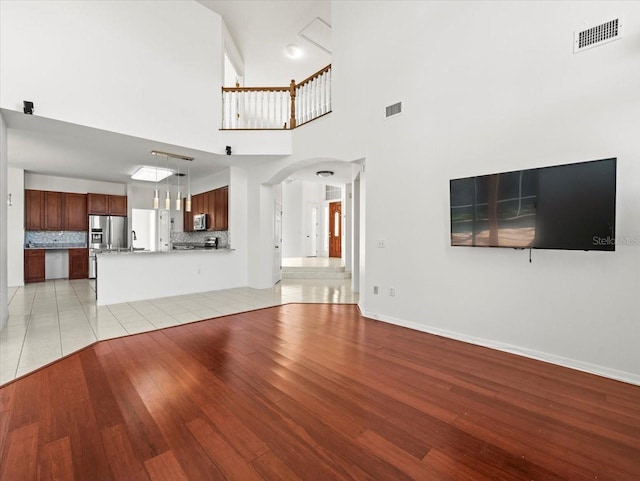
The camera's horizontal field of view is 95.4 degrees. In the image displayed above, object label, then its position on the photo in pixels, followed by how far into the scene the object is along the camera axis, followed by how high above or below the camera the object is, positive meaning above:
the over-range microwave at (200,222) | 7.86 +0.40
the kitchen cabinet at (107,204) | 8.49 +0.95
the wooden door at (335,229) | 12.48 +0.33
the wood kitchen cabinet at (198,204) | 8.10 +0.92
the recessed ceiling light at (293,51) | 6.86 +4.47
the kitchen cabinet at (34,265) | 7.45 -0.77
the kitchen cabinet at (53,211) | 7.89 +0.68
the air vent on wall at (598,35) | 2.52 +1.81
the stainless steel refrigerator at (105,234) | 8.43 +0.05
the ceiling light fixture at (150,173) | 7.19 +1.65
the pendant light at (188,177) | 5.93 +1.65
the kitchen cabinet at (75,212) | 8.20 +0.67
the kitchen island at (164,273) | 5.23 -0.77
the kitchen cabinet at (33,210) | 7.64 +0.66
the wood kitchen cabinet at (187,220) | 8.61 +0.47
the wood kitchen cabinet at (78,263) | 8.21 -0.80
